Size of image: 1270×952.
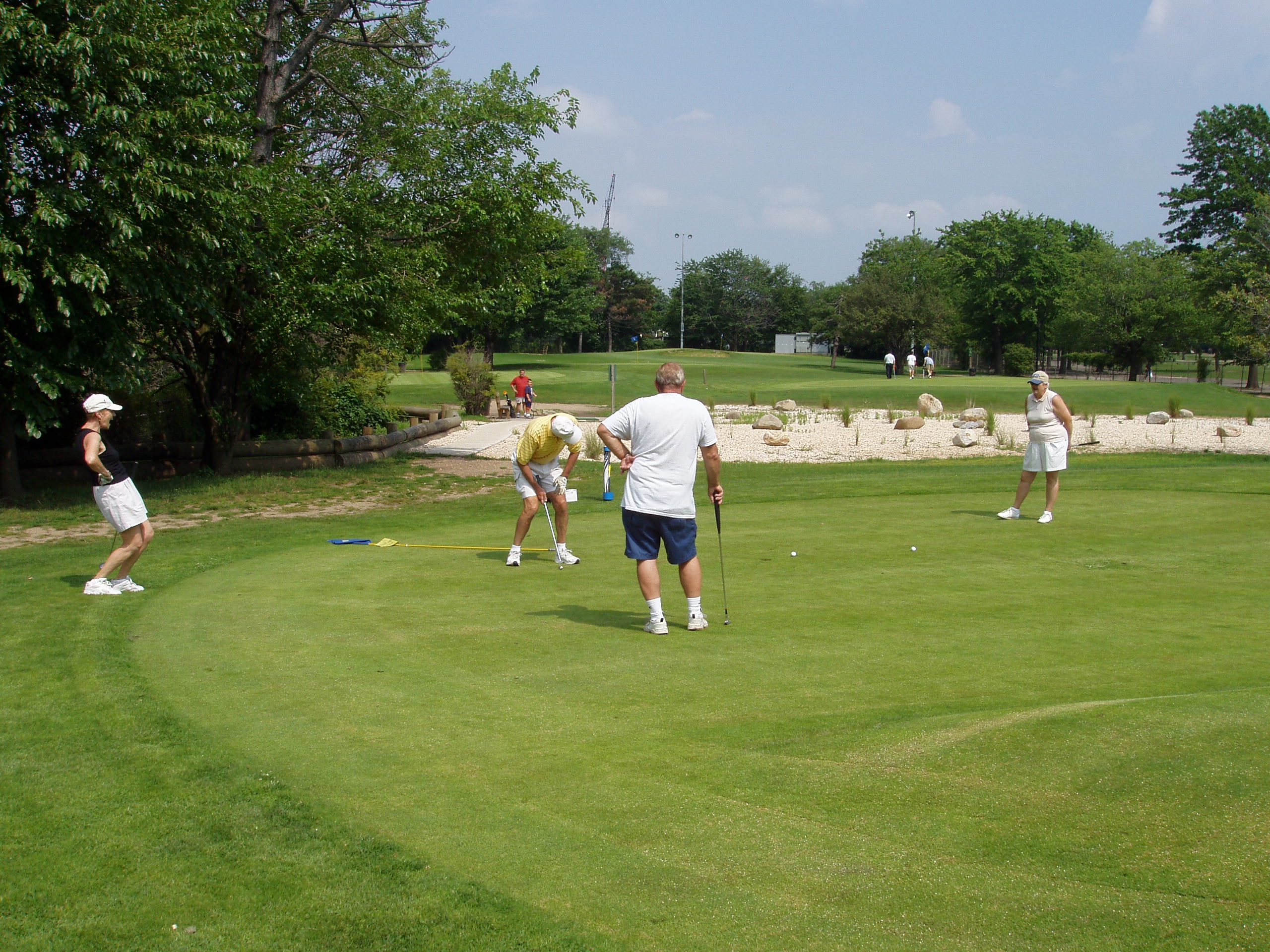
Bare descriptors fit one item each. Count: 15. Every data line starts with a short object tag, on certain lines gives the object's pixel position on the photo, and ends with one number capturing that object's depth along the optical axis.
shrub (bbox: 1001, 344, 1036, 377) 72.81
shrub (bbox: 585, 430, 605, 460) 24.03
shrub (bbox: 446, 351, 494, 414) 40.38
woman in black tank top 9.33
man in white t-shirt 7.67
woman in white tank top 13.42
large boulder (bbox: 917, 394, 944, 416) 37.38
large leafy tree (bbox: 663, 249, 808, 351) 120.25
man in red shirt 40.59
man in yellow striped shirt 10.80
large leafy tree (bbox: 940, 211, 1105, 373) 74.56
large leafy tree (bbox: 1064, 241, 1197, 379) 65.44
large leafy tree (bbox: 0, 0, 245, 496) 13.84
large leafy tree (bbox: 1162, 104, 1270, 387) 65.19
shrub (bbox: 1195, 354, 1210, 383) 67.38
